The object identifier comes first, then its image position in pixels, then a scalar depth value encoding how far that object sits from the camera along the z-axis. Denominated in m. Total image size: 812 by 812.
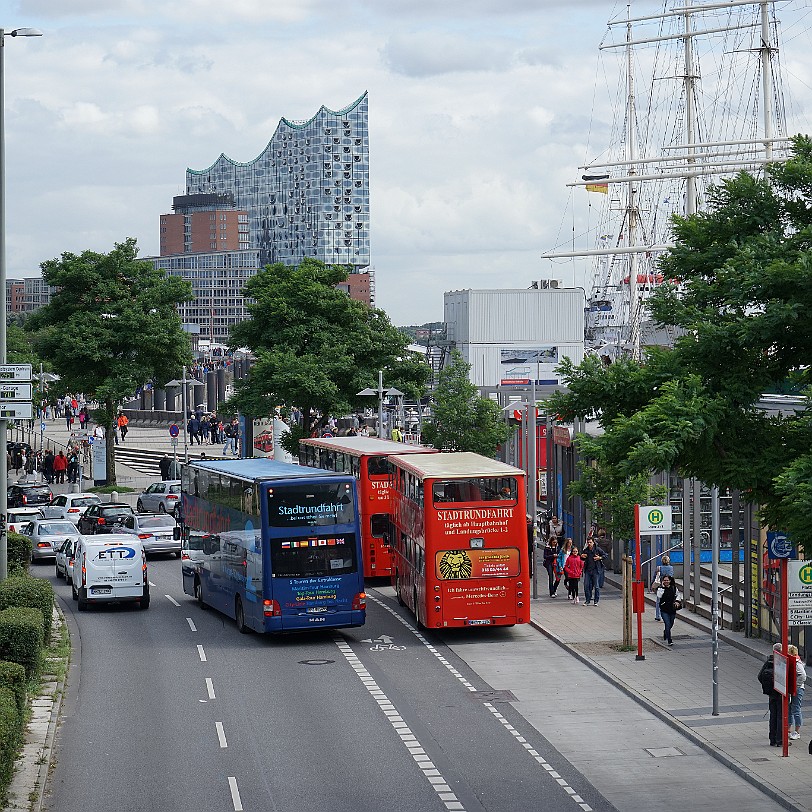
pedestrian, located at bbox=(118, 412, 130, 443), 81.86
